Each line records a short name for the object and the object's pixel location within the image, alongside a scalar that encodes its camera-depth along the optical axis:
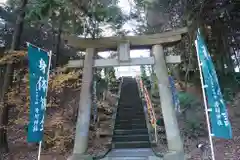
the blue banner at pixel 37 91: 3.14
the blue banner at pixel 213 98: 2.94
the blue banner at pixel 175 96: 5.24
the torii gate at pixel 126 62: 4.37
